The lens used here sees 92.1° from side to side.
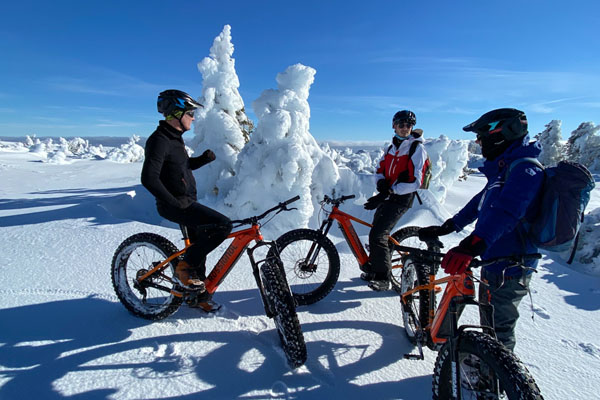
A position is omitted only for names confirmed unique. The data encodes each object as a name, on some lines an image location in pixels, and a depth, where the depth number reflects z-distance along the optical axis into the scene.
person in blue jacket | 1.95
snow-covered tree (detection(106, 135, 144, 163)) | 48.40
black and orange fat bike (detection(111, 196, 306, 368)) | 2.89
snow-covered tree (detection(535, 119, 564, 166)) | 45.97
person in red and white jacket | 3.97
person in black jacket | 3.01
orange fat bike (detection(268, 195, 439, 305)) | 3.88
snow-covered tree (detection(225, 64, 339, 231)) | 12.24
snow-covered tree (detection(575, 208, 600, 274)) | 5.47
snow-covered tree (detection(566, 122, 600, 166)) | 43.12
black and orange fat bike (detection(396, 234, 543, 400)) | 1.63
